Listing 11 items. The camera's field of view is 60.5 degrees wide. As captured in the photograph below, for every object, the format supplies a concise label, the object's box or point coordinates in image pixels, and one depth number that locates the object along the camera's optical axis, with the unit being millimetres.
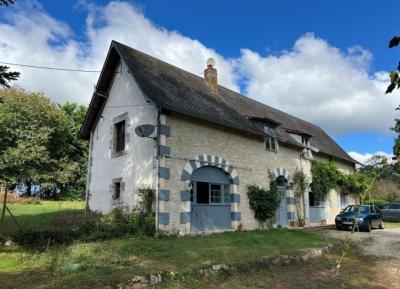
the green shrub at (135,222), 11836
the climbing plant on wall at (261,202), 15641
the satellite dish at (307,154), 20703
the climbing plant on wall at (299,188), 19234
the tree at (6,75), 5111
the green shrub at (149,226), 11656
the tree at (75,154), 32156
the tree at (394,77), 1819
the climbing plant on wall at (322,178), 21281
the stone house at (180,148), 12781
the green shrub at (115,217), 12773
